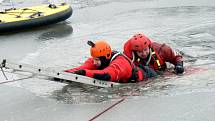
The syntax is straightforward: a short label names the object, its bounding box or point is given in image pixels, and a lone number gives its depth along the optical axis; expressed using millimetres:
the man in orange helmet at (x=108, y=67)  12625
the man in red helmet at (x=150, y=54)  13680
